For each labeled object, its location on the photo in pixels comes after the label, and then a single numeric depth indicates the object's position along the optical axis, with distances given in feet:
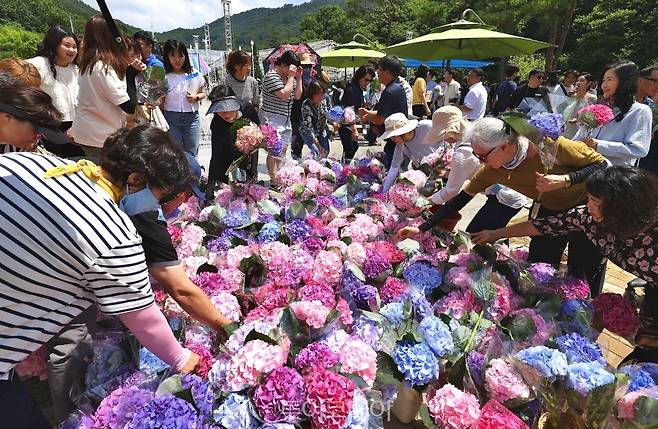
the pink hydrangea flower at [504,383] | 4.37
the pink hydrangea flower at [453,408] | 4.21
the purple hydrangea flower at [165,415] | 3.66
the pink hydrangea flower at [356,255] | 6.72
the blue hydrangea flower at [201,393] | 4.14
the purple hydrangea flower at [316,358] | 4.26
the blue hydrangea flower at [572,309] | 5.73
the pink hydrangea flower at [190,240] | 7.16
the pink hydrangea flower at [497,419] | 3.96
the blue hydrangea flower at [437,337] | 4.98
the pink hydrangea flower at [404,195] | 8.44
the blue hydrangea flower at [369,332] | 5.07
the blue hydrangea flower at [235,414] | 3.94
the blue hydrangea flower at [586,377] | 4.00
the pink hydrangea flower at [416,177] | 8.73
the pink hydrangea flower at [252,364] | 4.05
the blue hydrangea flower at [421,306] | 5.68
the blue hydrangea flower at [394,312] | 5.48
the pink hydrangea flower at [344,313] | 5.34
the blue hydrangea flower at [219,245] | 7.30
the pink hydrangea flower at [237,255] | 6.55
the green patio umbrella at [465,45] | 15.69
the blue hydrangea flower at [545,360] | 4.28
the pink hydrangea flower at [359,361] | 4.42
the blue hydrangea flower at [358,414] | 3.96
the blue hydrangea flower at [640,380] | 4.21
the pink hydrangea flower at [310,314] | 4.68
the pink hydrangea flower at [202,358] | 4.48
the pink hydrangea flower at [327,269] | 6.19
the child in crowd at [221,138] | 10.21
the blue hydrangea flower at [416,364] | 4.67
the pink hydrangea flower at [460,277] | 6.16
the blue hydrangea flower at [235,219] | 8.18
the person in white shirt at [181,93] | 13.05
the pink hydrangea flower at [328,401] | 3.82
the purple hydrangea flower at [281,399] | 3.89
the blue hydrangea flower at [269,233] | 7.56
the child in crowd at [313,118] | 14.98
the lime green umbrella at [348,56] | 29.51
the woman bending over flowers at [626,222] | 5.10
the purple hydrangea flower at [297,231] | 7.73
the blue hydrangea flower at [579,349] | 4.71
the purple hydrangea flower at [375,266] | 6.59
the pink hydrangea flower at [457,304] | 5.82
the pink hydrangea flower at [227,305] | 5.32
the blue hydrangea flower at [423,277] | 6.28
